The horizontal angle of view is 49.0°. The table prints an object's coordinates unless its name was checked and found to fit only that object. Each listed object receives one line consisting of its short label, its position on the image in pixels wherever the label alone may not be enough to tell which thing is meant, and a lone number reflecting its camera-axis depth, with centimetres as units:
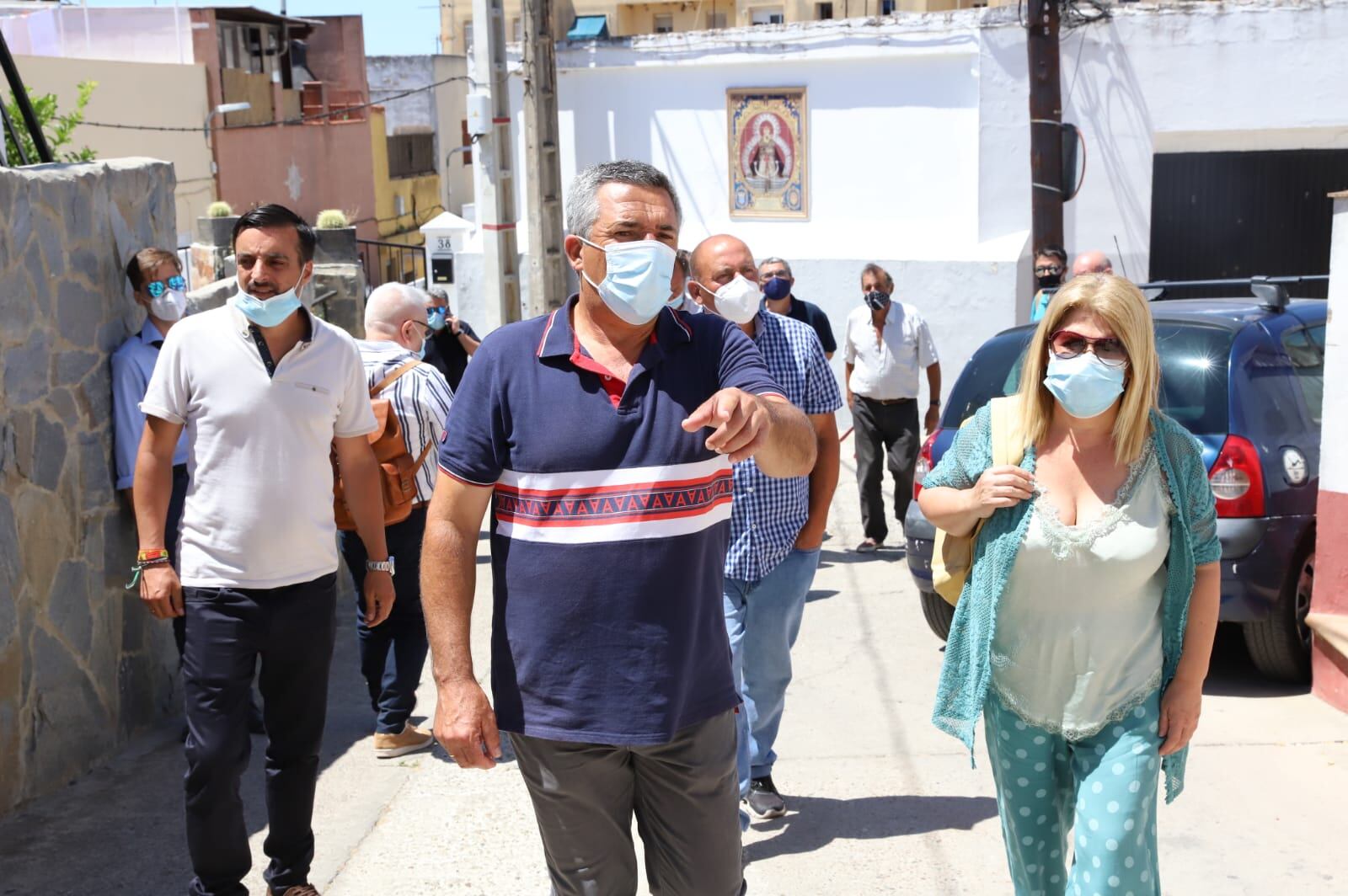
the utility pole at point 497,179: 1543
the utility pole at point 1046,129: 1292
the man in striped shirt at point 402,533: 571
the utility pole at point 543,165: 1566
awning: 1670
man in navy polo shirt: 301
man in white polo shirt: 421
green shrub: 1048
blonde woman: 344
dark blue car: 636
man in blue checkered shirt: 476
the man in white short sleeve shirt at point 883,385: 973
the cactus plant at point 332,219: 1642
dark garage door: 1449
